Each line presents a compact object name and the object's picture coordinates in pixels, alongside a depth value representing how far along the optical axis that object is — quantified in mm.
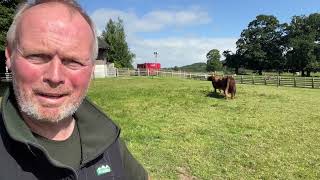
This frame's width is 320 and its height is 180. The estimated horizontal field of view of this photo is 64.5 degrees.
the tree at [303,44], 49840
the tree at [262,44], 54954
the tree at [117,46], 42962
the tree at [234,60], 57871
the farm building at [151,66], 42782
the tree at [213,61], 74544
